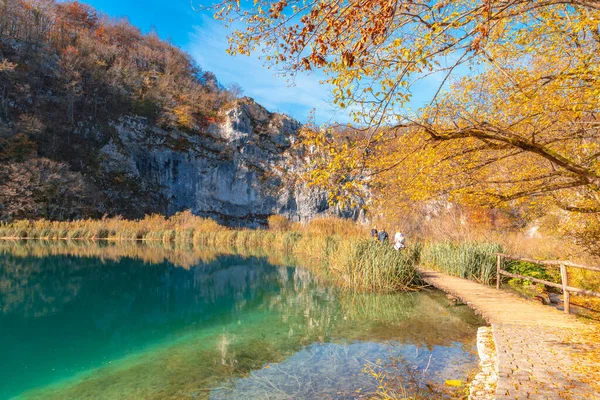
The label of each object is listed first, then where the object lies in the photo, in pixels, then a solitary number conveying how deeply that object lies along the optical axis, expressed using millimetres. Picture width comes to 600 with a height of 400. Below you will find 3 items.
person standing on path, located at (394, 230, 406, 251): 12279
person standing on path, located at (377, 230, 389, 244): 13186
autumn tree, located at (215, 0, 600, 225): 2965
